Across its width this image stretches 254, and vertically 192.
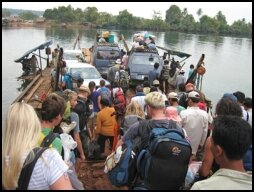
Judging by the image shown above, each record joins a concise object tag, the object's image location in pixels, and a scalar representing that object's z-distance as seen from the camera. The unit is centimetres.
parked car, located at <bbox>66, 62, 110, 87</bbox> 934
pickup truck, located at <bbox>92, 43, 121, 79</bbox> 1199
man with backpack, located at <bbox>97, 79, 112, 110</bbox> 560
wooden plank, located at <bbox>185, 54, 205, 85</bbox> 963
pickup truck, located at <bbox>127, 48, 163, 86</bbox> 1043
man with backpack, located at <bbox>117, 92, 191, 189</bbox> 251
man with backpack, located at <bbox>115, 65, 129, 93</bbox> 810
